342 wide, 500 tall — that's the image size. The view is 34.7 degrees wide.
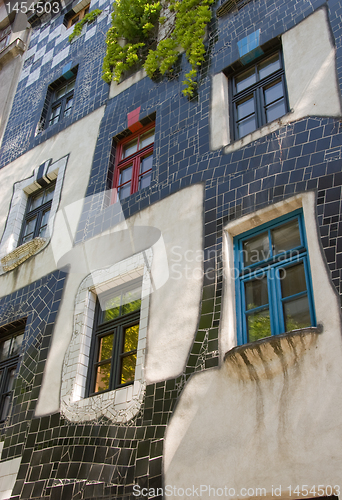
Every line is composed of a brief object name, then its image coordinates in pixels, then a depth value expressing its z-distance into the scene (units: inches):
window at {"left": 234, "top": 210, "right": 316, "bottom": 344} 243.6
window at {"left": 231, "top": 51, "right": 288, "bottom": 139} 330.0
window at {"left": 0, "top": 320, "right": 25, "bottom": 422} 349.8
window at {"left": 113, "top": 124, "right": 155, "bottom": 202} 383.9
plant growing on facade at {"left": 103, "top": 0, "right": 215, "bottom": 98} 395.5
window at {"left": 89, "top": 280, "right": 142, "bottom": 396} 295.6
